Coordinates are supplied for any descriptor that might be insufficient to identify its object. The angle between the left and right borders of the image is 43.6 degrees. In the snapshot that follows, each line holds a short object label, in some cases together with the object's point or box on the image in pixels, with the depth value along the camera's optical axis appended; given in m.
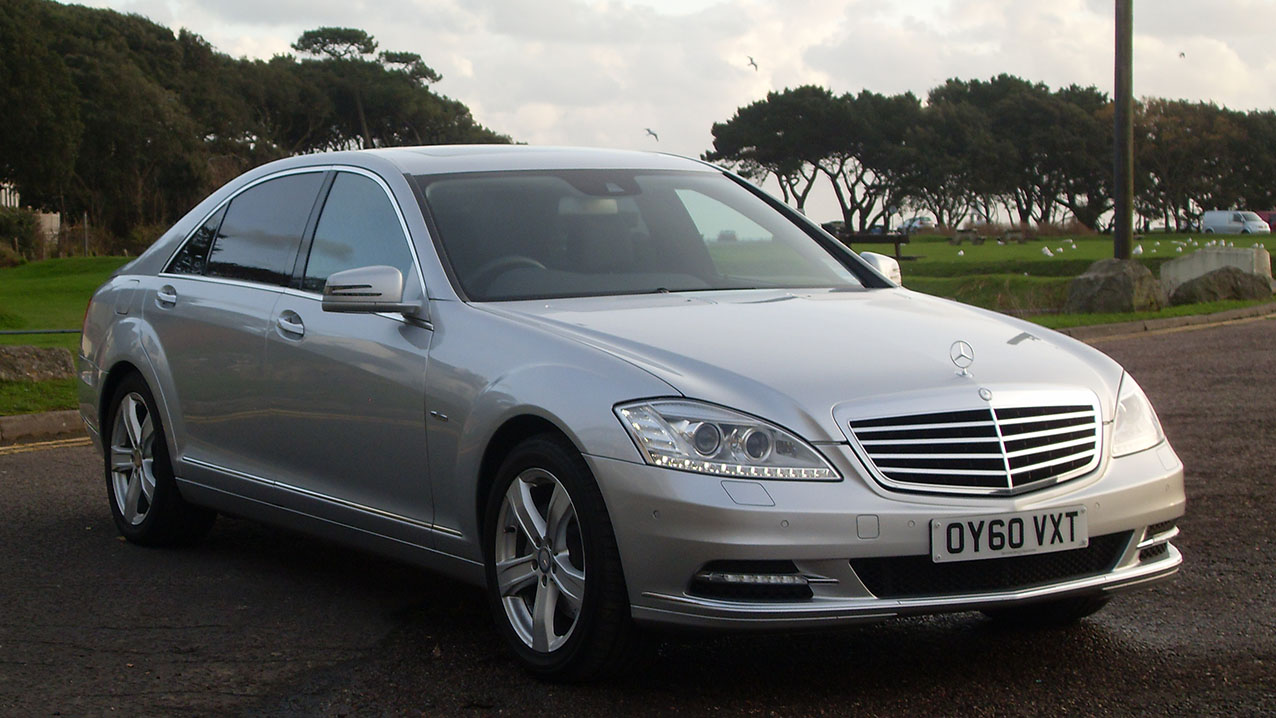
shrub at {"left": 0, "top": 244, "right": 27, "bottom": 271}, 39.62
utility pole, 21.48
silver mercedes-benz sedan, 4.12
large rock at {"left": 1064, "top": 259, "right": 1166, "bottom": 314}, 22.17
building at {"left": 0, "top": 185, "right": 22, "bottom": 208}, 62.49
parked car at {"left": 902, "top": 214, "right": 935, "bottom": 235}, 101.19
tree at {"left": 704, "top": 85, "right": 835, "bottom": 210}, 95.62
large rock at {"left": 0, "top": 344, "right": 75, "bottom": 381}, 12.21
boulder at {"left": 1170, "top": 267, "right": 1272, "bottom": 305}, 24.14
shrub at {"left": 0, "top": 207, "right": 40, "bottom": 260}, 44.56
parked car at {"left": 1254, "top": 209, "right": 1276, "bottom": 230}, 88.19
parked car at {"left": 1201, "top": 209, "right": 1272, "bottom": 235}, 79.75
